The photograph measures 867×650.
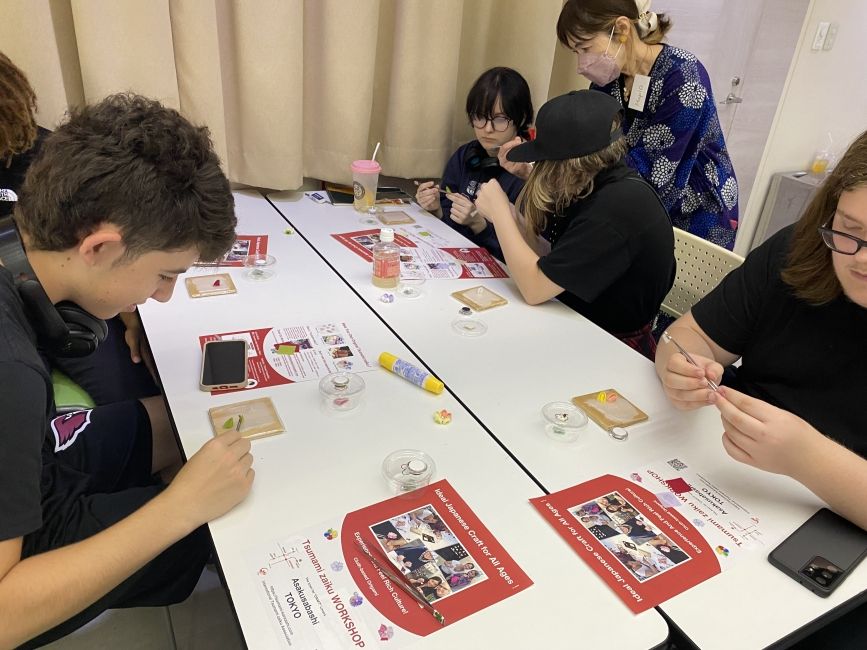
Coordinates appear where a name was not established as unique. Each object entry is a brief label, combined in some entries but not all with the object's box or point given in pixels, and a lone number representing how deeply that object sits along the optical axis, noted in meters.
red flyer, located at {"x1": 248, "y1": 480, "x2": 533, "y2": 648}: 0.73
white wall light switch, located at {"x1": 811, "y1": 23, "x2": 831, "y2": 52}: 3.12
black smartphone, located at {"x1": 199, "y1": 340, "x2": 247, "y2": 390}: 1.13
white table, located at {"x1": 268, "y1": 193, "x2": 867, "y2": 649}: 0.79
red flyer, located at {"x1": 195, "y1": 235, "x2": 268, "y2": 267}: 1.61
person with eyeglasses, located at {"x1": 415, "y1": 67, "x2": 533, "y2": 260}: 2.10
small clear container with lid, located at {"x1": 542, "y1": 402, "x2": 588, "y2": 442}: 1.08
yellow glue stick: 1.15
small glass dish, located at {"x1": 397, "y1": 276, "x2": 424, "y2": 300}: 1.53
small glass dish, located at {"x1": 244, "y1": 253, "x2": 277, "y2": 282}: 1.54
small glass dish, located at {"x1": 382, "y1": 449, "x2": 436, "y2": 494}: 0.93
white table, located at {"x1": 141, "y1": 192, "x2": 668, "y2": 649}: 0.75
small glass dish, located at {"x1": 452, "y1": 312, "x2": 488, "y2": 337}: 1.38
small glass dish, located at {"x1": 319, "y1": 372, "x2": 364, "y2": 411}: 1.11
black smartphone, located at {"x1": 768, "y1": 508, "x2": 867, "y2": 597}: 0.82
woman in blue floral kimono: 2.03
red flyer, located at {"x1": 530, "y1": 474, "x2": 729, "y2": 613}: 0.81
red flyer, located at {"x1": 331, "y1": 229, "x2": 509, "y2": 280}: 1.67
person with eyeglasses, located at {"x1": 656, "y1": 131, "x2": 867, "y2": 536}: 0.92
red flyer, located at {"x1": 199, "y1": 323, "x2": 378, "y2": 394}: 1.18
